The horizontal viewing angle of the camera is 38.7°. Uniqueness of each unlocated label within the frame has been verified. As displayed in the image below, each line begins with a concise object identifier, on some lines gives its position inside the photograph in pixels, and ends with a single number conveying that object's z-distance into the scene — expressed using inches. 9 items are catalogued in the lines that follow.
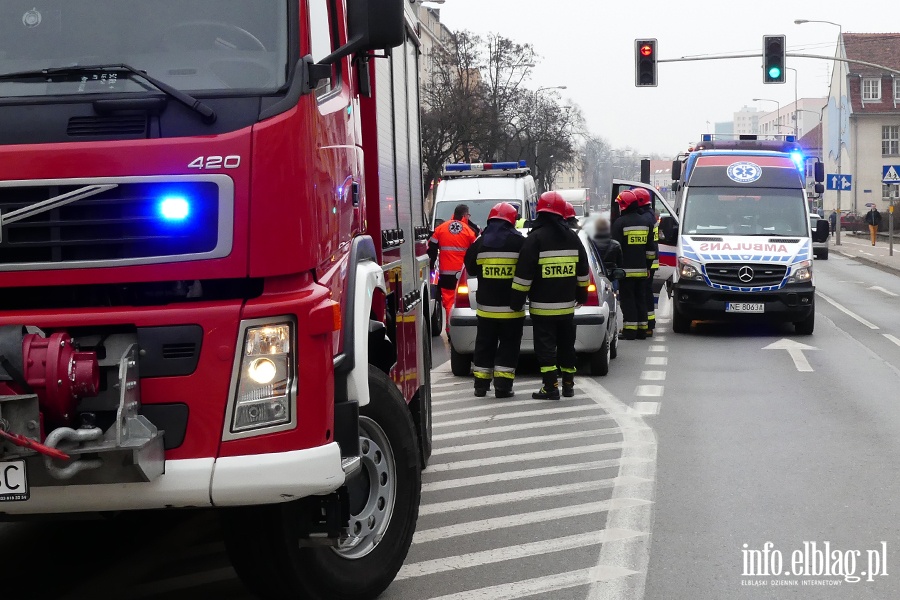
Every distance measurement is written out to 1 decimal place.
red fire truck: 163.8
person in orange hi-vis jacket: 716.0
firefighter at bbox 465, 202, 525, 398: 463.2
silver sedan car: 523.5
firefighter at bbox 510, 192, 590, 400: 455.2
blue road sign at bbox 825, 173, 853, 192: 1952.5
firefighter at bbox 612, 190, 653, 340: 675.4
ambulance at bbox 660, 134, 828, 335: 714.2
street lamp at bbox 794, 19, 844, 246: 2020.2
